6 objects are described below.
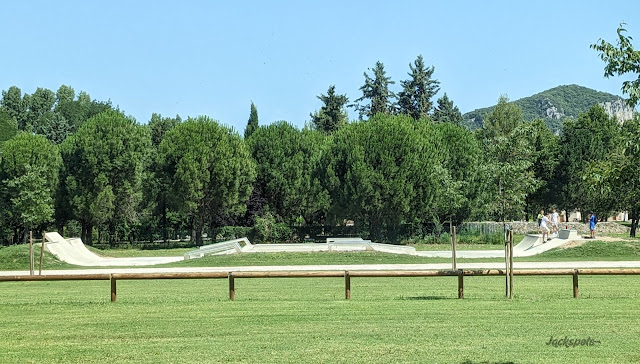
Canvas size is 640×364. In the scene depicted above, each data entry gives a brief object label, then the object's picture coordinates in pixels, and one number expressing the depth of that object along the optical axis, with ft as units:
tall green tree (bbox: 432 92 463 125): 317.30
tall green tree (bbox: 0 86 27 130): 410.31
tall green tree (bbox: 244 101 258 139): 306.14
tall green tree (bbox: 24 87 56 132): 402.91
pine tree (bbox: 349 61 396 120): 323.37
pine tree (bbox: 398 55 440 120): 315.99
